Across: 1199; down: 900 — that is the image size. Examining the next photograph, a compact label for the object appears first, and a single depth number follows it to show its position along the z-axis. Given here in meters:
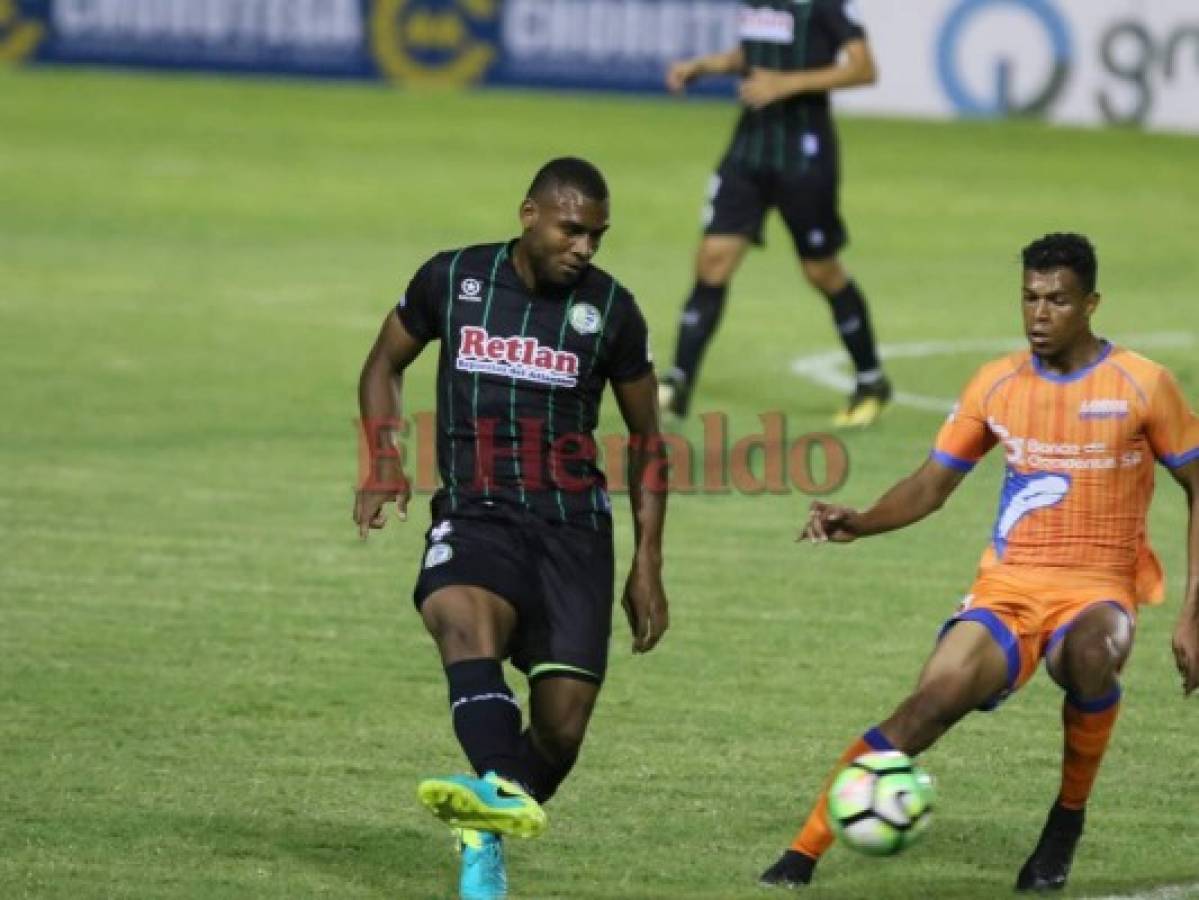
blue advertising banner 67.50
